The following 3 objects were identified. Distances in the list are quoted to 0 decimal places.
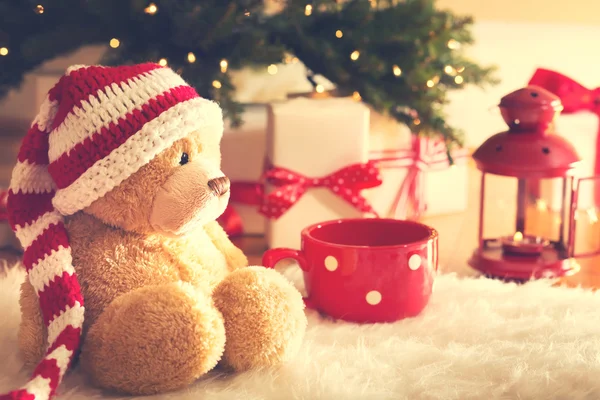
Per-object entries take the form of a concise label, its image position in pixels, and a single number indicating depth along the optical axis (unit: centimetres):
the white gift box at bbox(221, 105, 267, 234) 105
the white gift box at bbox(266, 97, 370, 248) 93
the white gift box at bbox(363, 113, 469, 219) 108
